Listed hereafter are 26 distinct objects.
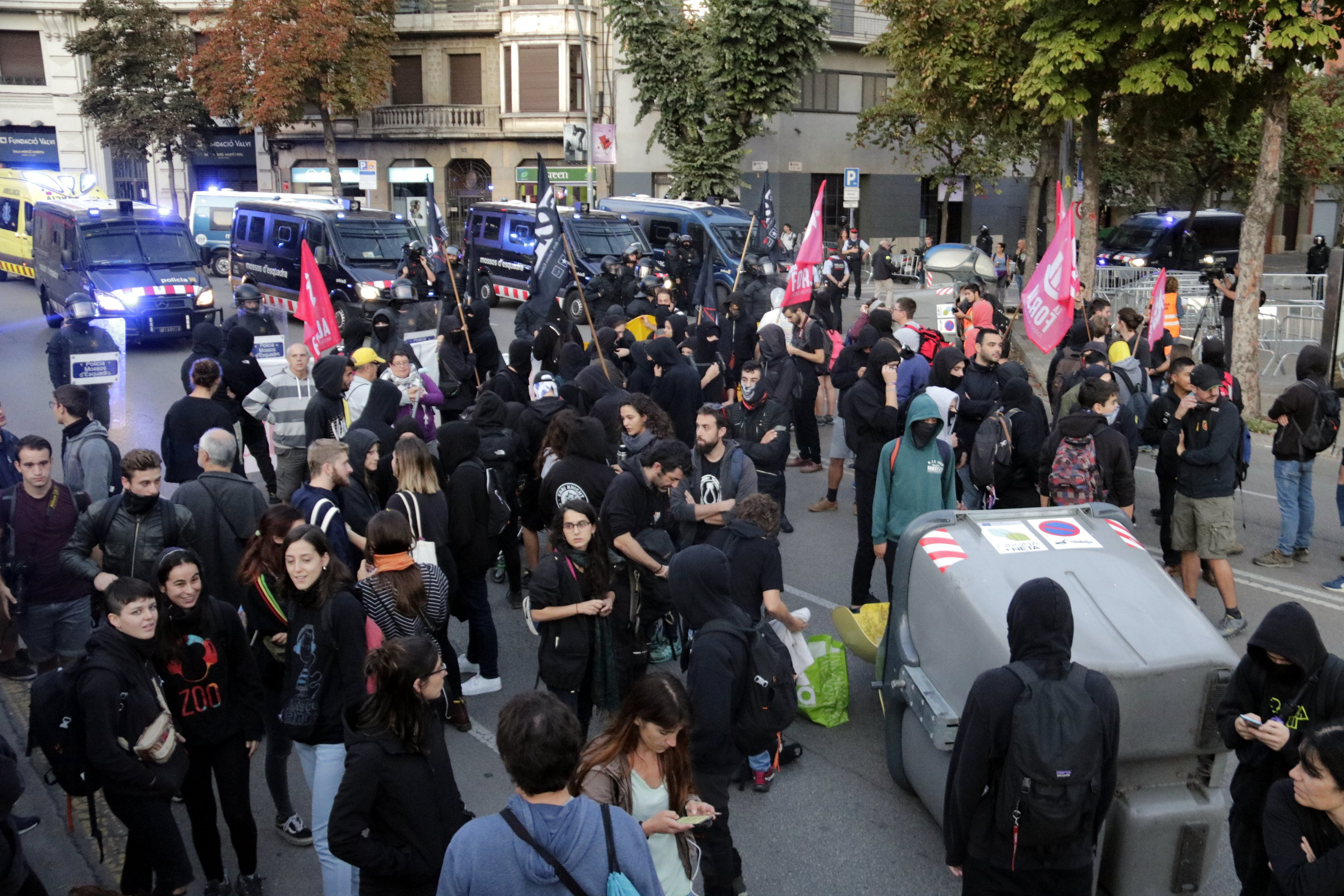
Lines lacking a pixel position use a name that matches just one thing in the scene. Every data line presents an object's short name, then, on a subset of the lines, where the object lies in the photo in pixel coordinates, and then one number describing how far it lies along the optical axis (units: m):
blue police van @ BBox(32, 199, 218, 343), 18.62
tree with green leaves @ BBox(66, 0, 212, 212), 40.78
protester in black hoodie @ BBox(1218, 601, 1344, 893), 3.82
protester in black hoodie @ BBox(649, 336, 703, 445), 9.66
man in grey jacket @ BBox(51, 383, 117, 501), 6.64
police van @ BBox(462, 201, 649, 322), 22.23
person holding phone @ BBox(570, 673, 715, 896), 3.53
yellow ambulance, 25.00
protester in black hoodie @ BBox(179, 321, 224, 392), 9.66
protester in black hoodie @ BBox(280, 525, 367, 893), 4.46
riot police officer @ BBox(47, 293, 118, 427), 10.11
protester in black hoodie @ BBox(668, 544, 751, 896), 4.24
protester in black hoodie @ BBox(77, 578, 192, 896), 4.07
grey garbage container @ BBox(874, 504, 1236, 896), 4.36
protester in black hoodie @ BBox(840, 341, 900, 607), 8.19
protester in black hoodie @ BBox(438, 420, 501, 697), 6.45
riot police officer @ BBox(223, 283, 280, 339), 11.00
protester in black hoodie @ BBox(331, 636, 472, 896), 3.47
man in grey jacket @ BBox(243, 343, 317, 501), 8.46
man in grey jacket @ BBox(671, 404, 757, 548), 7.00
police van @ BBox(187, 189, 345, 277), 32.75
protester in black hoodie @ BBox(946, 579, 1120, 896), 3.76
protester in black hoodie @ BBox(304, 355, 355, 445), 8.00
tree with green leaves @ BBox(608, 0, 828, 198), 32.12
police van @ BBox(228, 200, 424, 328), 20.50
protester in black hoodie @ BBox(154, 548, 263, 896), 4.42
